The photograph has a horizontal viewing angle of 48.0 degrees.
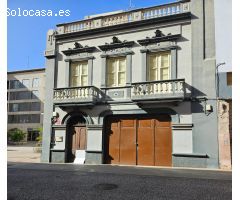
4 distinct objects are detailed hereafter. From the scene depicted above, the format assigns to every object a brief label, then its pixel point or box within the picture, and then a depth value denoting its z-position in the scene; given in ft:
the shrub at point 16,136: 172.21
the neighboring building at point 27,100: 201.46
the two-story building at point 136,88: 44.45
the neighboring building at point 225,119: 41.47
